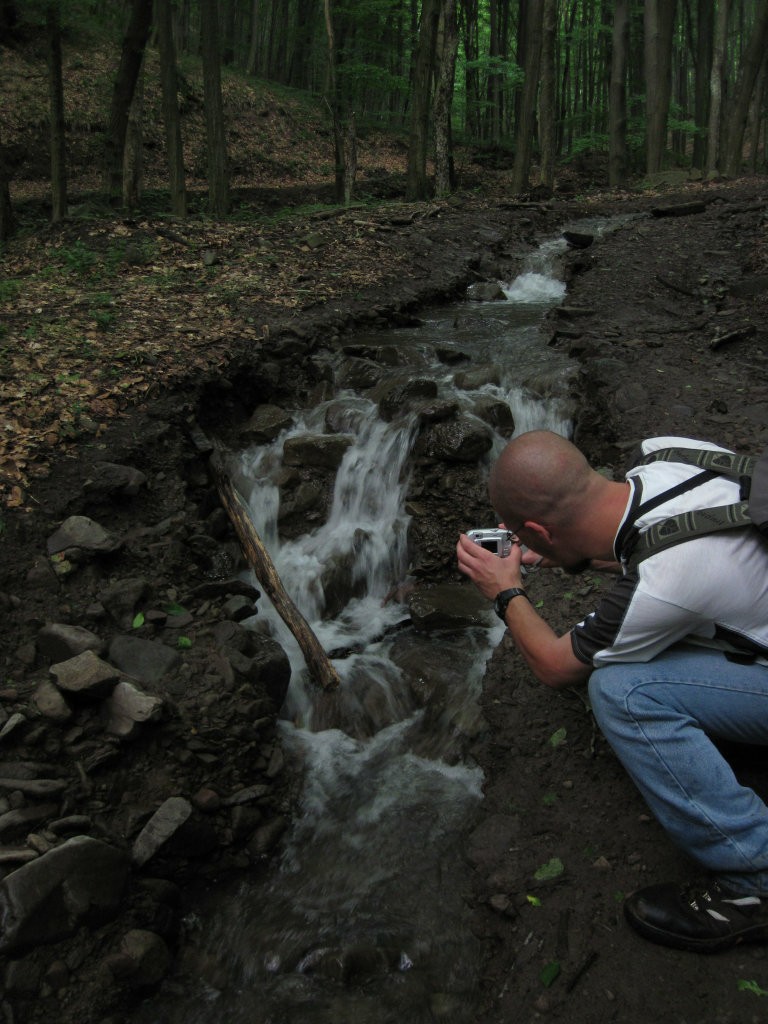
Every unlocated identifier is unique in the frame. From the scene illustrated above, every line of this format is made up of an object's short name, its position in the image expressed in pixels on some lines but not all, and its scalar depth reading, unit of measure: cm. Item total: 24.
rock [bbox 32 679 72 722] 341
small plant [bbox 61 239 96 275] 910
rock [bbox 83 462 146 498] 488
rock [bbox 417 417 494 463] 605
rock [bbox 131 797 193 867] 316
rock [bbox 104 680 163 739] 344
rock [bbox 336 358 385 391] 729
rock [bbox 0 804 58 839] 296
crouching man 225
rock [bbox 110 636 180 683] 381
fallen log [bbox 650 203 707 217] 1287
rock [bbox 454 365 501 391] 719
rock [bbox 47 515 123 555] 441
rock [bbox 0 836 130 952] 267
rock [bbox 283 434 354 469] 641
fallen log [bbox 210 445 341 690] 461
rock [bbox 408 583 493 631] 514
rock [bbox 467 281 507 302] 1059
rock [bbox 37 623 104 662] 380
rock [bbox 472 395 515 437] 651
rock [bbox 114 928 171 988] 284
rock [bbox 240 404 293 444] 665
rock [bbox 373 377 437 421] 671
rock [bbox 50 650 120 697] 349
